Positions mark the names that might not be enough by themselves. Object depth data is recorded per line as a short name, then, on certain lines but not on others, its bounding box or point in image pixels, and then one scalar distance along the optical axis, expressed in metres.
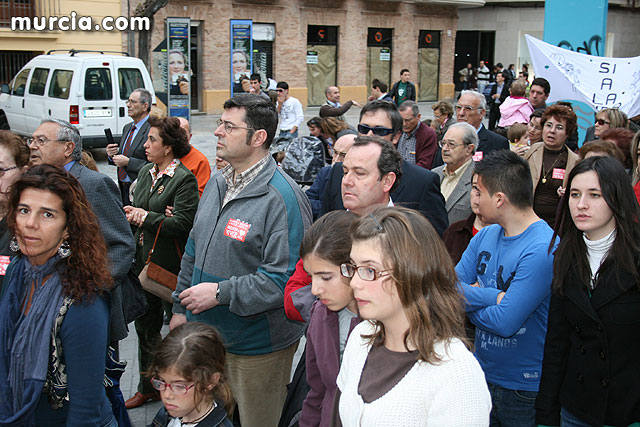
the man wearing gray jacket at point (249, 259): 3.75
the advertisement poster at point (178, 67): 18.27
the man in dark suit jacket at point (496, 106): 16.98
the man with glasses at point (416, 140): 7.70
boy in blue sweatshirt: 3.24
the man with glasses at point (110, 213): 3.97
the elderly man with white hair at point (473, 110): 7.61
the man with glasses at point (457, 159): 5.51
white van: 14.24
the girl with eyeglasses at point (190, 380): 3.11
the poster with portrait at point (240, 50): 24.56
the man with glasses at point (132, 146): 7.47
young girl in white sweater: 2.07
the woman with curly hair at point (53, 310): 2.81
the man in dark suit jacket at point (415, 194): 4.39
